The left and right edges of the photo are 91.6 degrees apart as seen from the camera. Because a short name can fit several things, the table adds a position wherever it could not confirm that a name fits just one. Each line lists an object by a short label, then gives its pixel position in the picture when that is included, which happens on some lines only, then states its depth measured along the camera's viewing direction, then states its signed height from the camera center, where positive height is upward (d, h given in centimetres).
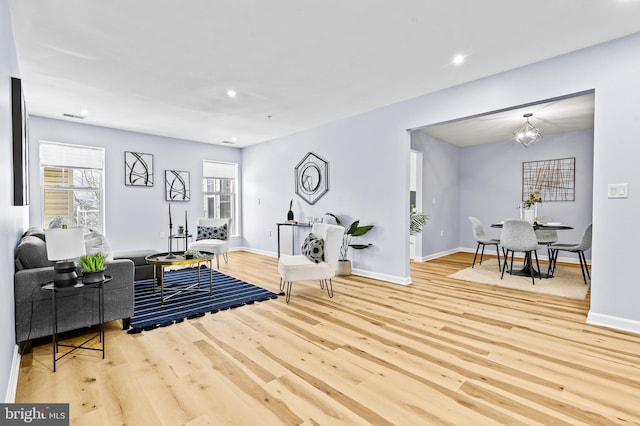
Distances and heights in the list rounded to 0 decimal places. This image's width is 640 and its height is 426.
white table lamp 223 -39
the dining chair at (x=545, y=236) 470 -47
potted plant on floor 467 -58
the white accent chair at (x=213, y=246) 532 -67
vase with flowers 474 -6
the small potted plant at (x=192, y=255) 371 -58
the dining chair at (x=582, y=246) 421 -57
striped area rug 304 -108
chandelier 499 +125
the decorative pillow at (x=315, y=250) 381 -53
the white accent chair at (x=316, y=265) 364 -69
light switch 272 +14
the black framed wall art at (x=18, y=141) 212 +46
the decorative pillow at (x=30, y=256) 246 -39
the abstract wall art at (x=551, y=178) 605 +56
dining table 442 -80
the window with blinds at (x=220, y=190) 720 +41
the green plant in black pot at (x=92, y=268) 229 -46
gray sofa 228 -73
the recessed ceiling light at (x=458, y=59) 304 +146
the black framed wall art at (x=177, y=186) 646 +45
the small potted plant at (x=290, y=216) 598 -18
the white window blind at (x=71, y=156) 516 +89
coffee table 347 -62
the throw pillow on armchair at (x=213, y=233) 588 -49
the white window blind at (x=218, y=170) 717 +88
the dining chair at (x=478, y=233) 529 -47
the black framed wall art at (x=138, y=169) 593 +75
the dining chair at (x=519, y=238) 434 -45
